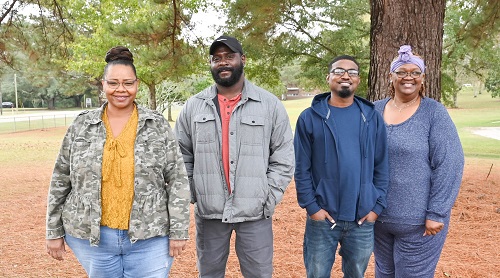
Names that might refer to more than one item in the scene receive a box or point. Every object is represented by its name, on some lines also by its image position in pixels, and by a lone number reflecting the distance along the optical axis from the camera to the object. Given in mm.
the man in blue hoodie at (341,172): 2760
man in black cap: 2828
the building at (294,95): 83494
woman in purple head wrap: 2668
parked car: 61906
